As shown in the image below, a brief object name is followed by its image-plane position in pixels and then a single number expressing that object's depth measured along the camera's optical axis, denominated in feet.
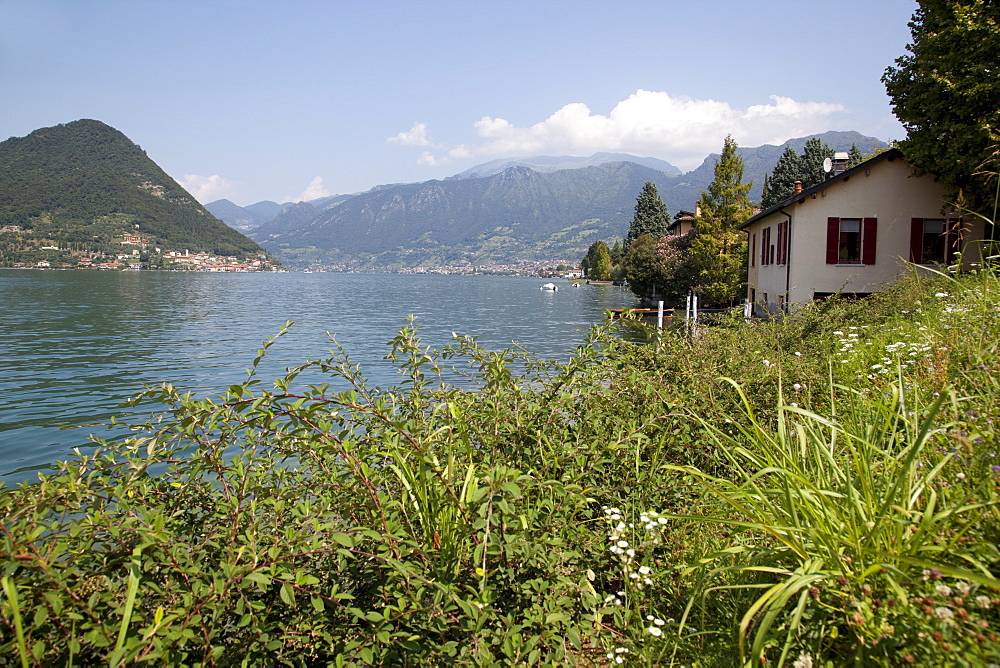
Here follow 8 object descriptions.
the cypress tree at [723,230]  116.47
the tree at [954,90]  52.39
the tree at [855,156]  180.14
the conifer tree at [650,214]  223.71
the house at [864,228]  66.95
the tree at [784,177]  188.65
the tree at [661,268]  134.92
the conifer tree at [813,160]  188.85
